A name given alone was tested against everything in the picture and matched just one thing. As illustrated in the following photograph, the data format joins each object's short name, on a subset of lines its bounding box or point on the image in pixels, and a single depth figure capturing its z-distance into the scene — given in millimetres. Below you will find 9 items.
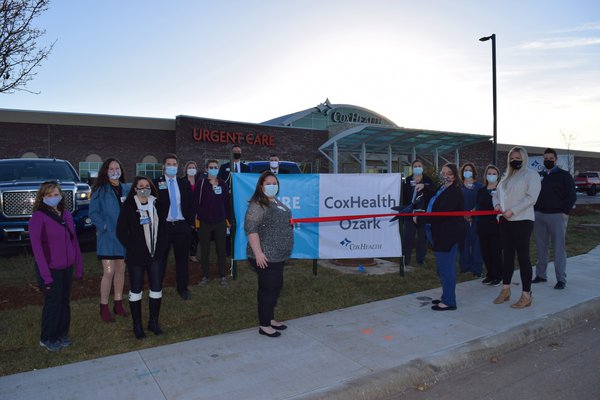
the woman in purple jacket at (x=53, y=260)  4363
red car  41094
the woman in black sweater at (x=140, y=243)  4816
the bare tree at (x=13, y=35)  7090
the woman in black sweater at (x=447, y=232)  5676
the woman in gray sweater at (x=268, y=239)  4641
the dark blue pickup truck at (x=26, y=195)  9055
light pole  17984
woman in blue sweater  5371
